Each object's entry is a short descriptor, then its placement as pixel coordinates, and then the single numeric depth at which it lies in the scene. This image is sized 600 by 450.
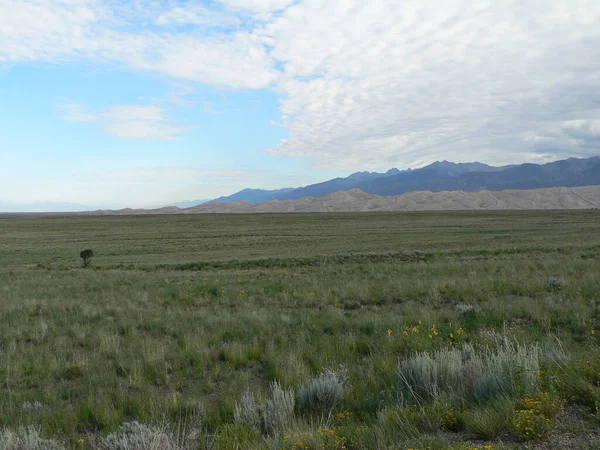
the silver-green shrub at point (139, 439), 3.55
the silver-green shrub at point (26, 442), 3.64
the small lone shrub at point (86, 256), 28.52
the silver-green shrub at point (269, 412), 4.06
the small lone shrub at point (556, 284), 11.02
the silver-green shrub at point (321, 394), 4.52
